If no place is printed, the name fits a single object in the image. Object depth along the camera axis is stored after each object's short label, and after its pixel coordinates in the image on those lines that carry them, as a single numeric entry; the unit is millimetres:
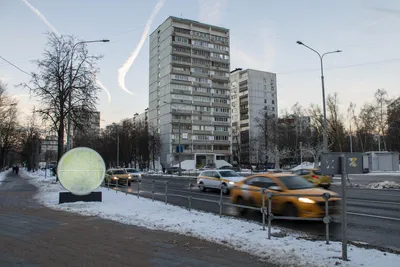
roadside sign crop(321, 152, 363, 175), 5824
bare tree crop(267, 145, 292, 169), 62378
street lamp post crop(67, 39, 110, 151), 26925
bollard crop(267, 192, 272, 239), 7527
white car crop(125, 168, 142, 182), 37225
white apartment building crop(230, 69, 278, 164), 118812
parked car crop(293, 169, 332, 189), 23062
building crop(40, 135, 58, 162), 114375
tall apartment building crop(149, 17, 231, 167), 93312
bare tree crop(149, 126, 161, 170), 79250
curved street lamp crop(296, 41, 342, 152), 29162
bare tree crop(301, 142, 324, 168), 61553
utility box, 44781
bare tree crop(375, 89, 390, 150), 72500
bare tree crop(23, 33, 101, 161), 28219
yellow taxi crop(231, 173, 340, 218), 9734
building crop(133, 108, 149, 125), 148125
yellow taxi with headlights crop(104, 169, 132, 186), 29395
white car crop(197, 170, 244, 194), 20859
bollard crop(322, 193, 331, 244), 6828
